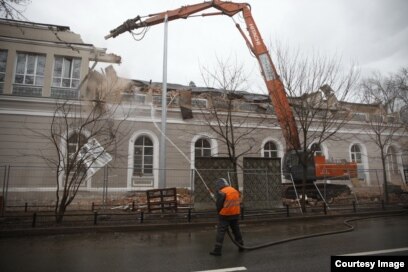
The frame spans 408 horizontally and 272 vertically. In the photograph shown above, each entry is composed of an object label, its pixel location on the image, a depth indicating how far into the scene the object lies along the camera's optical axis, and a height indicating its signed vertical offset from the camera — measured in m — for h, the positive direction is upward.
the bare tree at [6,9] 7.07 +4.67
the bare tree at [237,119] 18.02 +4.45
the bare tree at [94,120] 9.95 +3.59
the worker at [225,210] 6.06 -0.58
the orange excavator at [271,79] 13.78 +5.39
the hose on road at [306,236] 6.48 -1.51
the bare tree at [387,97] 20.01 +6.29
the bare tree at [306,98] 12.86 +4.21
